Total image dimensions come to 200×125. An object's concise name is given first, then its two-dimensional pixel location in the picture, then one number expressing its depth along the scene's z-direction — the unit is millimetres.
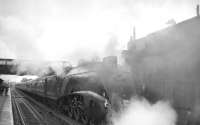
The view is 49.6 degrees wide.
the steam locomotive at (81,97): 6576
